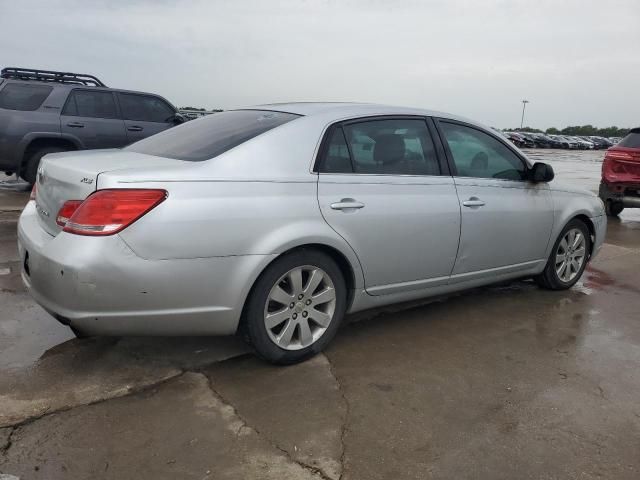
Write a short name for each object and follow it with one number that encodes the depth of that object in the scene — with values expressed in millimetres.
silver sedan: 2646
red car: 8484
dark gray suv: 8125
